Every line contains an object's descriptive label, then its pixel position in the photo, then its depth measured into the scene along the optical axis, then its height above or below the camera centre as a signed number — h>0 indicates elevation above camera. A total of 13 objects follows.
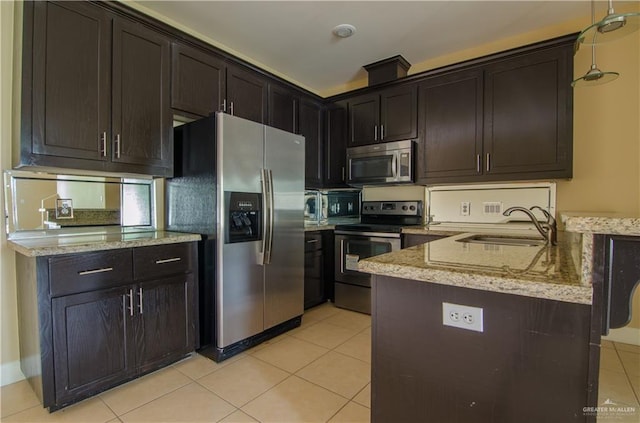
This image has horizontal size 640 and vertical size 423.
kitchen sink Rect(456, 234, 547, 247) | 1.69 -0.19
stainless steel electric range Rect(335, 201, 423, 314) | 3.01 -0.38
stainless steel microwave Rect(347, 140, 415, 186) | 3.10 +0.46
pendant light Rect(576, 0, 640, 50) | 1.24 +0.78
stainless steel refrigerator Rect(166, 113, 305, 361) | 2.14 -0.10
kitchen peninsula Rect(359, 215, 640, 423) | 0.79 -0.37
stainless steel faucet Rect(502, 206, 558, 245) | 1.55 -0.12
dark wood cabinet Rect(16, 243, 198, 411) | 1.58 -0.64
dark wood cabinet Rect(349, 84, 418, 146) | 3.12 +0.97
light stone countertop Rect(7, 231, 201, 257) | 1.57 -0.21
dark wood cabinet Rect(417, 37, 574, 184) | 2.44 +0.76
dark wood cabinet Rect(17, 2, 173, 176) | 1.71 +0.72
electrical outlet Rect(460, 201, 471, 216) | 3.05 -0.01
